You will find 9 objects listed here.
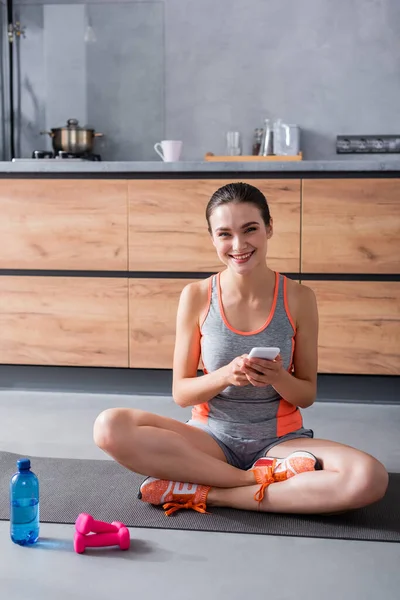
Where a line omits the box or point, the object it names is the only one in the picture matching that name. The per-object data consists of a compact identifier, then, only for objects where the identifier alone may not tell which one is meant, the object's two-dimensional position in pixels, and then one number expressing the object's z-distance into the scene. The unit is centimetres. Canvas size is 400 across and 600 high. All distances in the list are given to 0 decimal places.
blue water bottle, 176
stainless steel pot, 396
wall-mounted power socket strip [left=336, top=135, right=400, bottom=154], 396
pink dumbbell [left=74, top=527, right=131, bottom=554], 173
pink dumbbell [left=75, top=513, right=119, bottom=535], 173
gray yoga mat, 184
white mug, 357
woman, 186
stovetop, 376
